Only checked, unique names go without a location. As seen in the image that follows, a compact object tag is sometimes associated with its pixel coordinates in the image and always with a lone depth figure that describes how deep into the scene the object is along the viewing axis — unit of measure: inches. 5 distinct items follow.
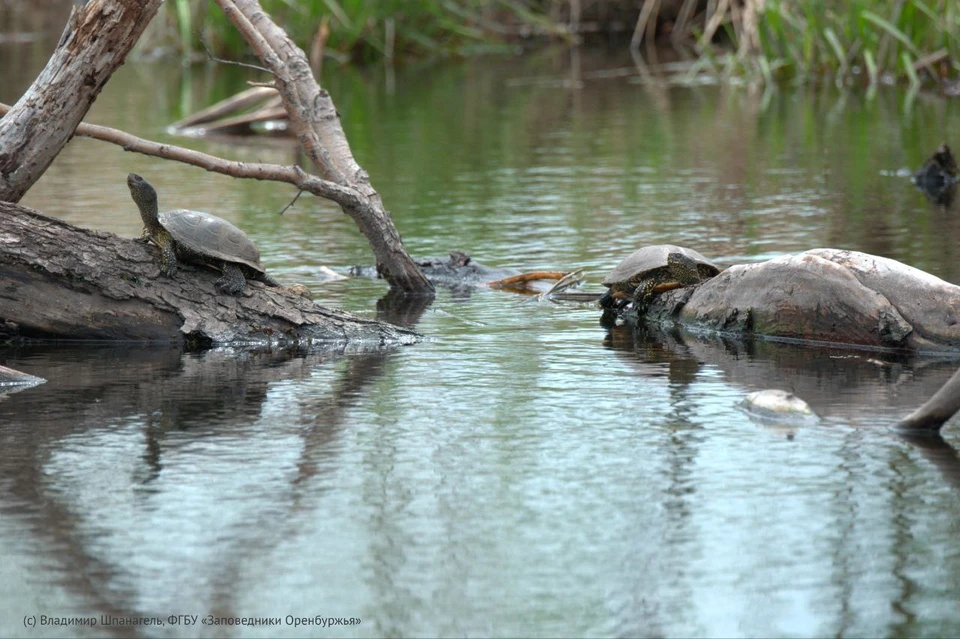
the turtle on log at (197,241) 561.9
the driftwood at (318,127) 660.1
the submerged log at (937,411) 418.3
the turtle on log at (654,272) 613.9
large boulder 539.2
